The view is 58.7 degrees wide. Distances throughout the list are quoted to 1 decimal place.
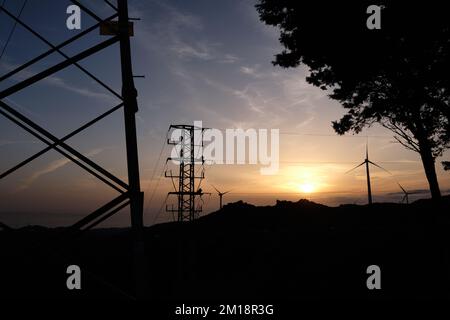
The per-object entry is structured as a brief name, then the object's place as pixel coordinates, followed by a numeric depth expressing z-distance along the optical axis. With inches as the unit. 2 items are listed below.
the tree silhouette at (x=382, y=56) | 578.9
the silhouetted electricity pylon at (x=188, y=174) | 1581.0
